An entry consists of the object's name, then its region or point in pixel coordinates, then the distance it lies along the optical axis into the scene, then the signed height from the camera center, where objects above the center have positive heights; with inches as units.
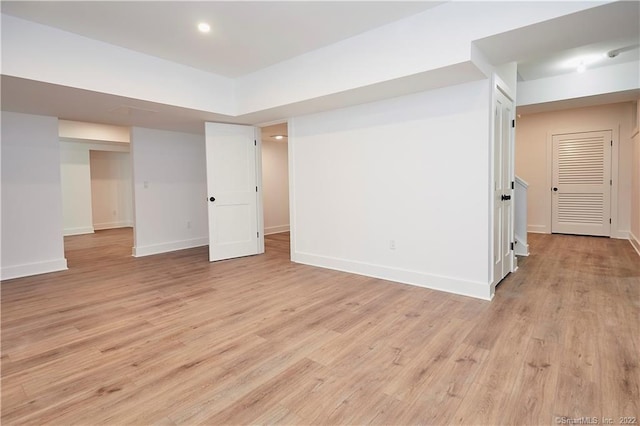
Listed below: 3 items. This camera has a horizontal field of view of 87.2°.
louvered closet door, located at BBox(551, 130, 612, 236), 249.1 +8.5
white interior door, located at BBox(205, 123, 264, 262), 195.3 +6.5
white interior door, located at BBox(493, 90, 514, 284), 133.3 +3.5
